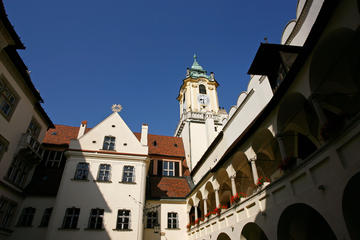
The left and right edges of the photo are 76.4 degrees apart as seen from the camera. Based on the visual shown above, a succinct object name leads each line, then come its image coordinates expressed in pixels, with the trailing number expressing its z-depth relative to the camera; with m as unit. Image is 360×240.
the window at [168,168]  28.02
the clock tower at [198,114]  33.25
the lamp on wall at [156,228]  19.57
